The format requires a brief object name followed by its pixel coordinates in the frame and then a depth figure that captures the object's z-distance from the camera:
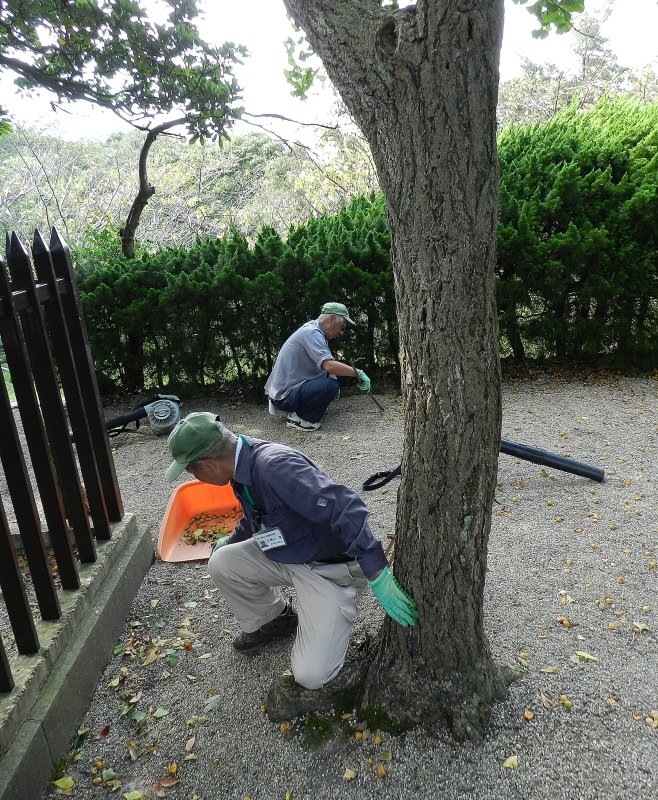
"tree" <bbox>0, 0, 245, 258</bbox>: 6.11
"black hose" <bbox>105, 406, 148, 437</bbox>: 6.21
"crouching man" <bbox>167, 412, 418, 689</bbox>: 2.44
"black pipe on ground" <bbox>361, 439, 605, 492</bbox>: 4.67
